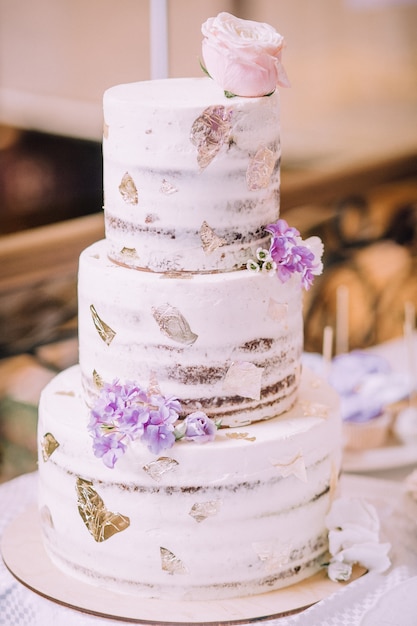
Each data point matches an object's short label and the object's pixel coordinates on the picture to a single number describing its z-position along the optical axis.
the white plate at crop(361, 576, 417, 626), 1.23
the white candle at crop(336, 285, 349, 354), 1.72
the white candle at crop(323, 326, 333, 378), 1.63
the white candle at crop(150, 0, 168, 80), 1.52
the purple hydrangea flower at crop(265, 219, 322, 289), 1.27
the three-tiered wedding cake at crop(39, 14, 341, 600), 1.24
